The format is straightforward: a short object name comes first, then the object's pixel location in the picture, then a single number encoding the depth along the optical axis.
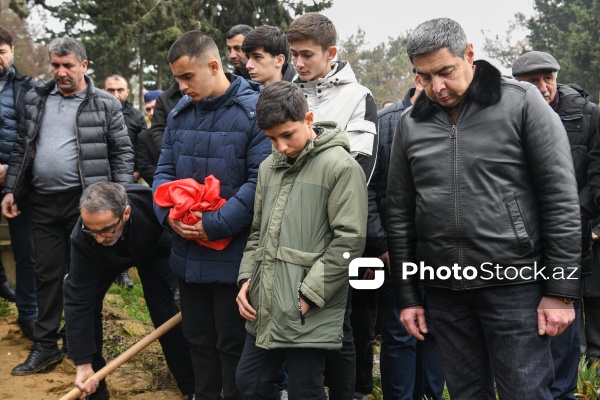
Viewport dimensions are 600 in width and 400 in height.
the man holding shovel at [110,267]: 3.54
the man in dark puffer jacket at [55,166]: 4.43
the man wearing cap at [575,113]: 3.86
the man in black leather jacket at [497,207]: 2.45
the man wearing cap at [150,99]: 6.75
